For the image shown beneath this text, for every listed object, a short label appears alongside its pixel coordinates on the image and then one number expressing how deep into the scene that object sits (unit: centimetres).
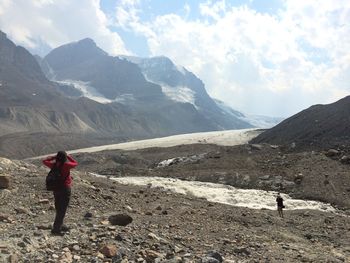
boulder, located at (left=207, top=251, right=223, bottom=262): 1225
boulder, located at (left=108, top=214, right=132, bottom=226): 1394
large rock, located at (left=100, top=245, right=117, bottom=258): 1106
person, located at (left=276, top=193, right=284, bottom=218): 2827
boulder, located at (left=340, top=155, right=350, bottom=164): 4917
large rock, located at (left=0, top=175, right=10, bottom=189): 1686
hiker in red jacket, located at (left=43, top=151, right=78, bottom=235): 1196
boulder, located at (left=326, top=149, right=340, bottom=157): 5291
